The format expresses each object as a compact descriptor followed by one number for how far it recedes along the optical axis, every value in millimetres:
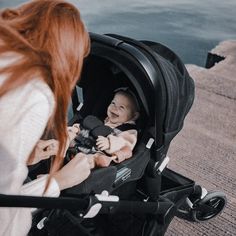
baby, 1750
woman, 1039
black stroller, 1560
